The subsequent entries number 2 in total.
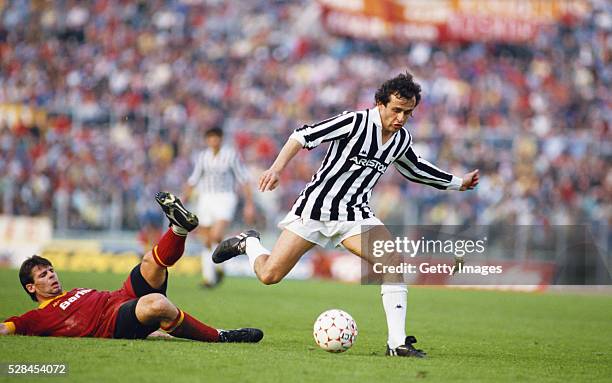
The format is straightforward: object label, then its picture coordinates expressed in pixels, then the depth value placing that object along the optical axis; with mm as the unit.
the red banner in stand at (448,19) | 63437
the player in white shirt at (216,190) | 33906
